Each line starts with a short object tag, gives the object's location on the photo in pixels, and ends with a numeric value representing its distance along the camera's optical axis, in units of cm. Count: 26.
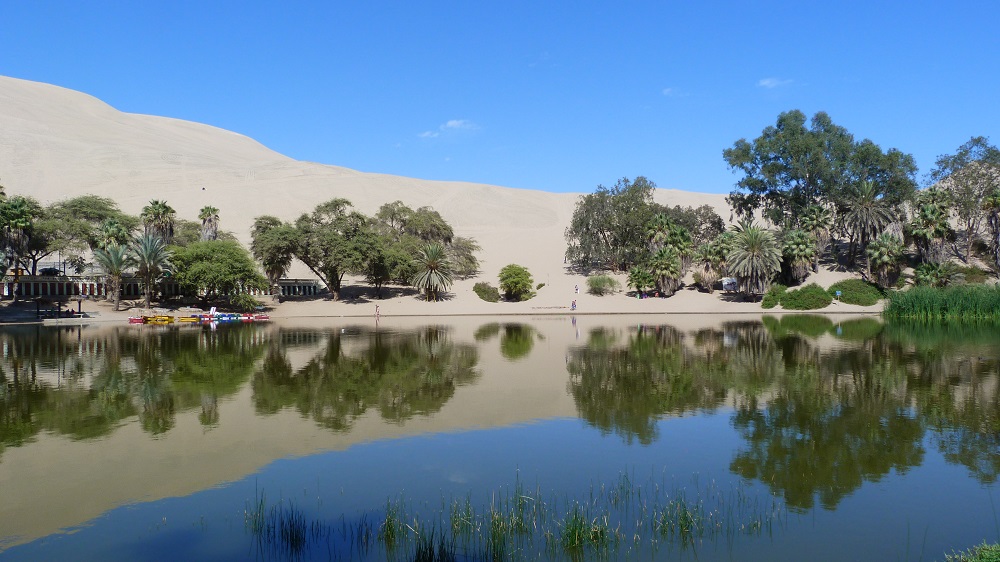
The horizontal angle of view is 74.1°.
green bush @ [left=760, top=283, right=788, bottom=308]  6116
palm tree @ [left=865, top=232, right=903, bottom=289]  5878
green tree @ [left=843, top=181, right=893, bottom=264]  6234
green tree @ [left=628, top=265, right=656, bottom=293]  6481
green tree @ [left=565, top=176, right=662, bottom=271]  7091
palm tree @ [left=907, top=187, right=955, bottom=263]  5747
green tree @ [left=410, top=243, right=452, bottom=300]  6475
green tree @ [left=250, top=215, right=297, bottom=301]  6159
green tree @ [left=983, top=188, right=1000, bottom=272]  5744
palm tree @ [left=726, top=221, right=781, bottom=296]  6088
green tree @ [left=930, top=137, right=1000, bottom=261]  6531
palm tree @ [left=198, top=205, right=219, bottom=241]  6556
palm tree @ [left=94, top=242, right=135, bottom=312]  5606
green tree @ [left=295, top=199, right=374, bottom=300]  6059
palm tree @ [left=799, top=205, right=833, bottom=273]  6612
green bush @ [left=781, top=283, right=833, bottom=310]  6016
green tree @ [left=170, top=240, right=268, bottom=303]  5709
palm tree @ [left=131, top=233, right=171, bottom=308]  5562
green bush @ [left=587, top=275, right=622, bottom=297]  6775
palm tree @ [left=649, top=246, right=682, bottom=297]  6322
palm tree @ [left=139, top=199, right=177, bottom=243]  6012
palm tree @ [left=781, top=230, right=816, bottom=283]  6244
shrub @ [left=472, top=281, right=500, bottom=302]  6725
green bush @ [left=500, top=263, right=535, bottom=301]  6669
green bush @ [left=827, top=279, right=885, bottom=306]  5916
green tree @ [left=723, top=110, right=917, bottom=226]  6675
